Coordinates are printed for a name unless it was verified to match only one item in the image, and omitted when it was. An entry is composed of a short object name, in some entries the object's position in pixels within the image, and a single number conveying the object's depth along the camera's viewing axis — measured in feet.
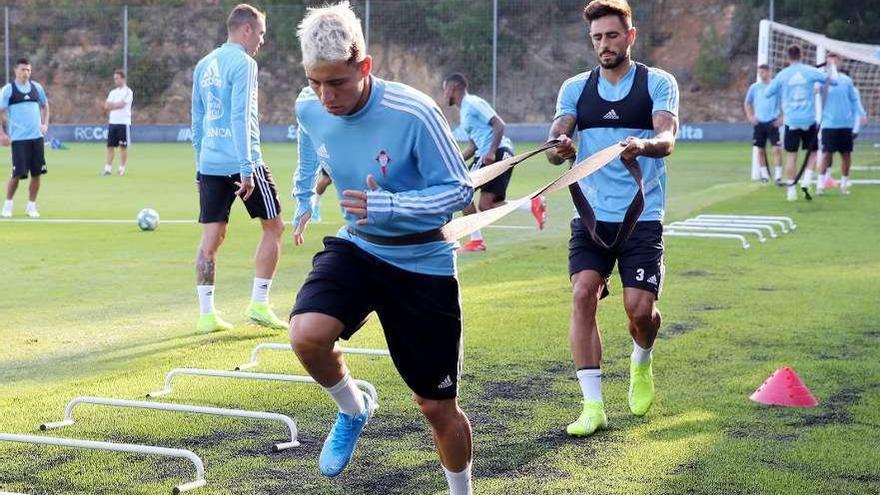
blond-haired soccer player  14.56
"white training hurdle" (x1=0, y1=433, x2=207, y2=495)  16.60
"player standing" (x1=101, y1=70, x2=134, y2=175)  90.12
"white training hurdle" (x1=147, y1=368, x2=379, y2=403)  21.79
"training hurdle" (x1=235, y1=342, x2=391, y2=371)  23.97
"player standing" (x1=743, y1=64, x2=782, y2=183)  79.46
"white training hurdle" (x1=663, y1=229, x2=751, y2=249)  47.03
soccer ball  51.85
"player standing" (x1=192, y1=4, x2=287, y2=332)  29.48
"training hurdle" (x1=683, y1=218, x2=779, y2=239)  50.65
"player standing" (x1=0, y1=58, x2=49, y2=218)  58.80
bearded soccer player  20.75
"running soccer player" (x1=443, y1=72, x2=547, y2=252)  45.29
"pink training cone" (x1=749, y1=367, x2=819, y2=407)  21.74
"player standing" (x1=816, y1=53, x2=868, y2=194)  70.95
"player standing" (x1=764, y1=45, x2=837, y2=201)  70.38
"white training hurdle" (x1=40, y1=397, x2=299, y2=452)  18.93
